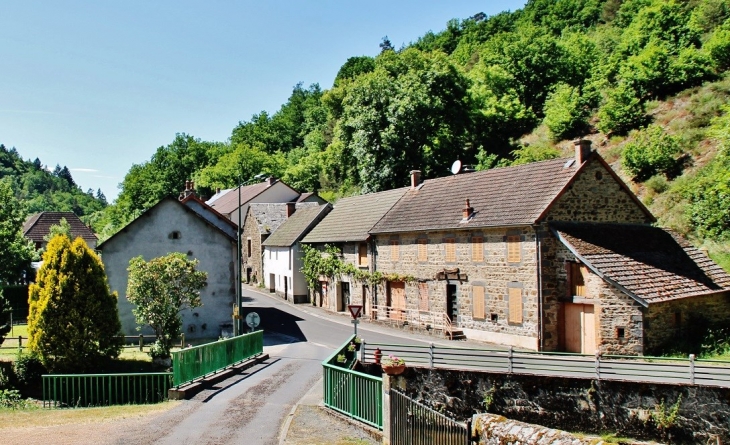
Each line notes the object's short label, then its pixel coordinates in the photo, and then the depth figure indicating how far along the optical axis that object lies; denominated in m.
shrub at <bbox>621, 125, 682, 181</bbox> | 38.72
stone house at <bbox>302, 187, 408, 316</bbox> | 36.59
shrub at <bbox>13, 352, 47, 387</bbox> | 22.55
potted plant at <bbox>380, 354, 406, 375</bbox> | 14.30
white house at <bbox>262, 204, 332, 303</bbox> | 44.03
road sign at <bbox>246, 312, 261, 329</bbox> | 24.84
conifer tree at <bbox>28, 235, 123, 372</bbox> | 21.92
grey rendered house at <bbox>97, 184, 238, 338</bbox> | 29.19
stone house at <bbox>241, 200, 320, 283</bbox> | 52.97
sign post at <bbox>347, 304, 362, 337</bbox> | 20.53
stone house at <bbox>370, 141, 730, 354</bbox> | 22.98
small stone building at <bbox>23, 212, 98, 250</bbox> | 68.25
